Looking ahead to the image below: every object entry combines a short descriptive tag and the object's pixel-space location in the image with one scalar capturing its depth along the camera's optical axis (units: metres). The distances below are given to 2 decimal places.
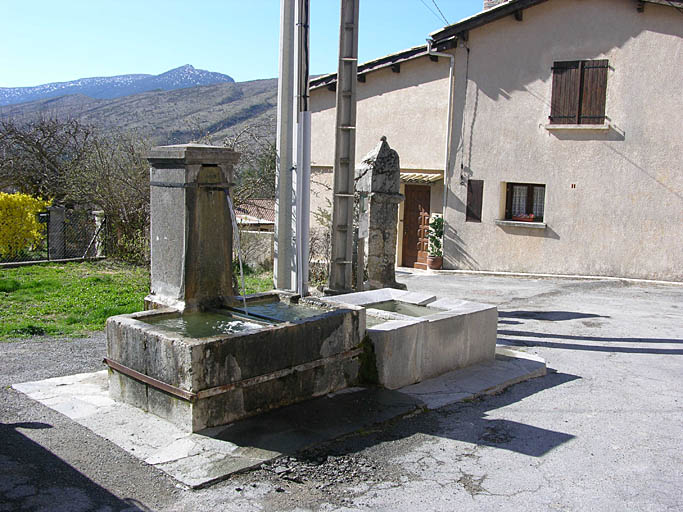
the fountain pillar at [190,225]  5.46
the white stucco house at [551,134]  14.87
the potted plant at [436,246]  17.47
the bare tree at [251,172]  15.04
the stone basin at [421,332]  5.91
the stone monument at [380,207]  10.78
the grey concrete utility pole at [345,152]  8.45
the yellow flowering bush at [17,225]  13.82
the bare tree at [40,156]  18.75
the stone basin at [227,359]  4.62
